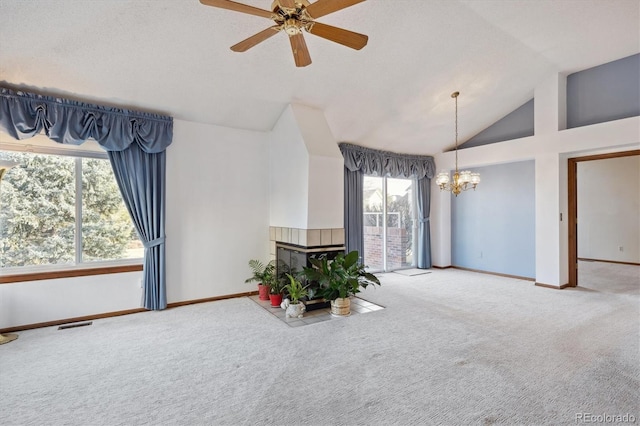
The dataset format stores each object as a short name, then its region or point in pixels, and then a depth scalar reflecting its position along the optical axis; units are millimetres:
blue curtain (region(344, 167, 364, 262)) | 5922
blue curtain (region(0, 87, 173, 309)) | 3490
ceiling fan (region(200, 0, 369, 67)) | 2104
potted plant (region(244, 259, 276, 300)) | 4680
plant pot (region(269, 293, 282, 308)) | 4375
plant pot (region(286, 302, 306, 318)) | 3932
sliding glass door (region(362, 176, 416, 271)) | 6586
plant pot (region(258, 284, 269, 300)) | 4711
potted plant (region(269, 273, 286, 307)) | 4379
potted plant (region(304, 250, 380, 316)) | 3943
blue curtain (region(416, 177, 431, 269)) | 7070
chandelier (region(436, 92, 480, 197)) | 5047
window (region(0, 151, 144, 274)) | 3652
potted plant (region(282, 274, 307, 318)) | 3945
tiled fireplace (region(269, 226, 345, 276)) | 4219
